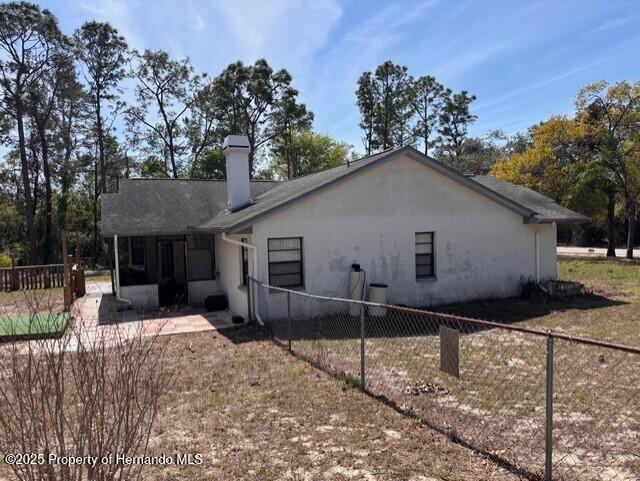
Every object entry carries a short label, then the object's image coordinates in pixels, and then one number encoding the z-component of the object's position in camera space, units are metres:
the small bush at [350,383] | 6.46
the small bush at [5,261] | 25.34
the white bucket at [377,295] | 11.52
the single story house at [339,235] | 11.54
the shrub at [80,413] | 2.78
